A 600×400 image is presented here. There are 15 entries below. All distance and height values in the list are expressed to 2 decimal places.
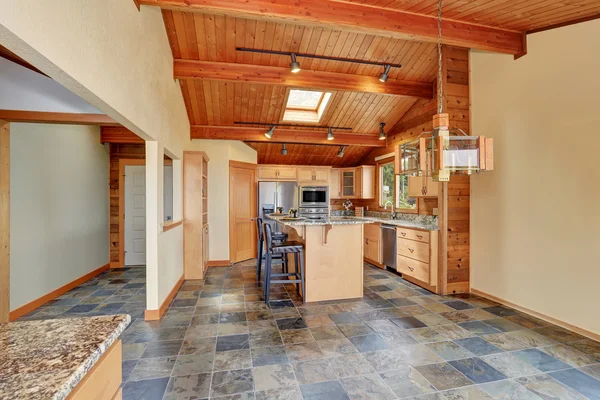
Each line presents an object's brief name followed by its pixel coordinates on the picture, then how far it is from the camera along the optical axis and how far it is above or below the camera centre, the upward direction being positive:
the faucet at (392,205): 5.57 -0.17
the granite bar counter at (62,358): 0.62 -0.41
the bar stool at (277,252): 3.36 -0.68
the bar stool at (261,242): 4.16 -0.66
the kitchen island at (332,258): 3.48 -0.76
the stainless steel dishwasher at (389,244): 4.70 -0.81
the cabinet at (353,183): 6.26 +0.35
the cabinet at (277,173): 6.11 +0.57
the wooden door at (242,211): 5.43 -0.26
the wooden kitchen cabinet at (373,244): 5.13 -0.89
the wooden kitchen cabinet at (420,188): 4.18 +0.16
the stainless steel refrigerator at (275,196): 5.89 +0.05
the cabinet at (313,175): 6.33 +0.52
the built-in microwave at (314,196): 6.26 +0.05
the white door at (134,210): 5.10 -0.19
